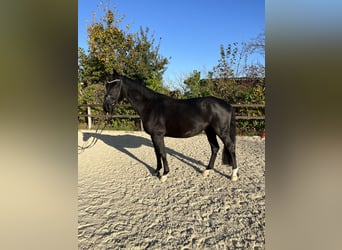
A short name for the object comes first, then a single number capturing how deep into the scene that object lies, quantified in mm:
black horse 3654
